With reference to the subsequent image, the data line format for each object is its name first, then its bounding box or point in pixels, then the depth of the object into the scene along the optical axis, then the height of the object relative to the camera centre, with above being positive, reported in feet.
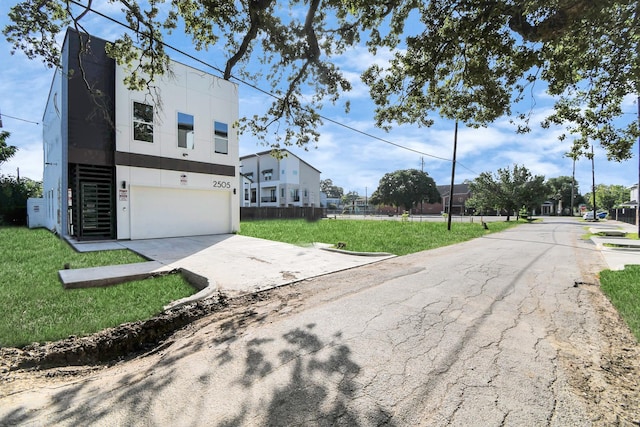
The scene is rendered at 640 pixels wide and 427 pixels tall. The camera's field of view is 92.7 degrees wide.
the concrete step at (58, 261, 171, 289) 19.47 -4.51
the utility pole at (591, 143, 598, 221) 128.59 +13.79
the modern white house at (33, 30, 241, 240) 39.37 +7.71
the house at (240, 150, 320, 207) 148.87 +14.32
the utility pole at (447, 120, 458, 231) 65.86 +9.94
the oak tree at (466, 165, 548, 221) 113.29 +7.27
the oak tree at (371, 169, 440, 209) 207.41 +14.08
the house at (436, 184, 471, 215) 228.63 +8.85
